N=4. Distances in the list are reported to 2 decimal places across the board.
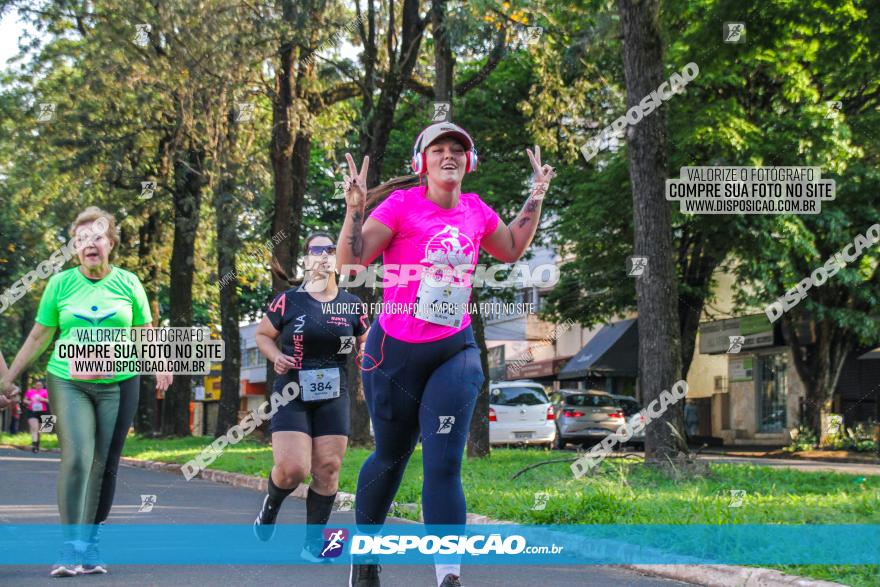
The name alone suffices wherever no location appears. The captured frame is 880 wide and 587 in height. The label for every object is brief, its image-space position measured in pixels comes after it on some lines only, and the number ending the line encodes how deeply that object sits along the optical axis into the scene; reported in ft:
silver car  92.02
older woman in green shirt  20.53
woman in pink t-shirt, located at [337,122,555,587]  15.55
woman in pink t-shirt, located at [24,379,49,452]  95.45
